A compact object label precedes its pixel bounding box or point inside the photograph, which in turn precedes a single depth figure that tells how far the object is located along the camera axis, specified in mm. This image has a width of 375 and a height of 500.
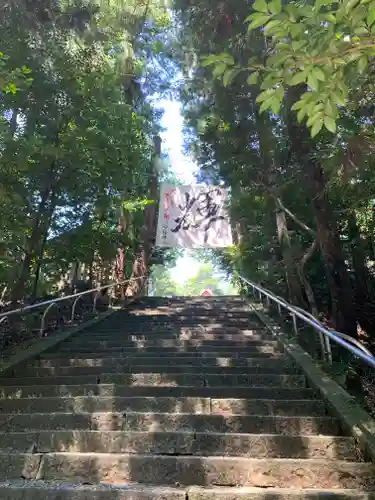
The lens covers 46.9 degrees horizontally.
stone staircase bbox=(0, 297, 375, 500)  2957
